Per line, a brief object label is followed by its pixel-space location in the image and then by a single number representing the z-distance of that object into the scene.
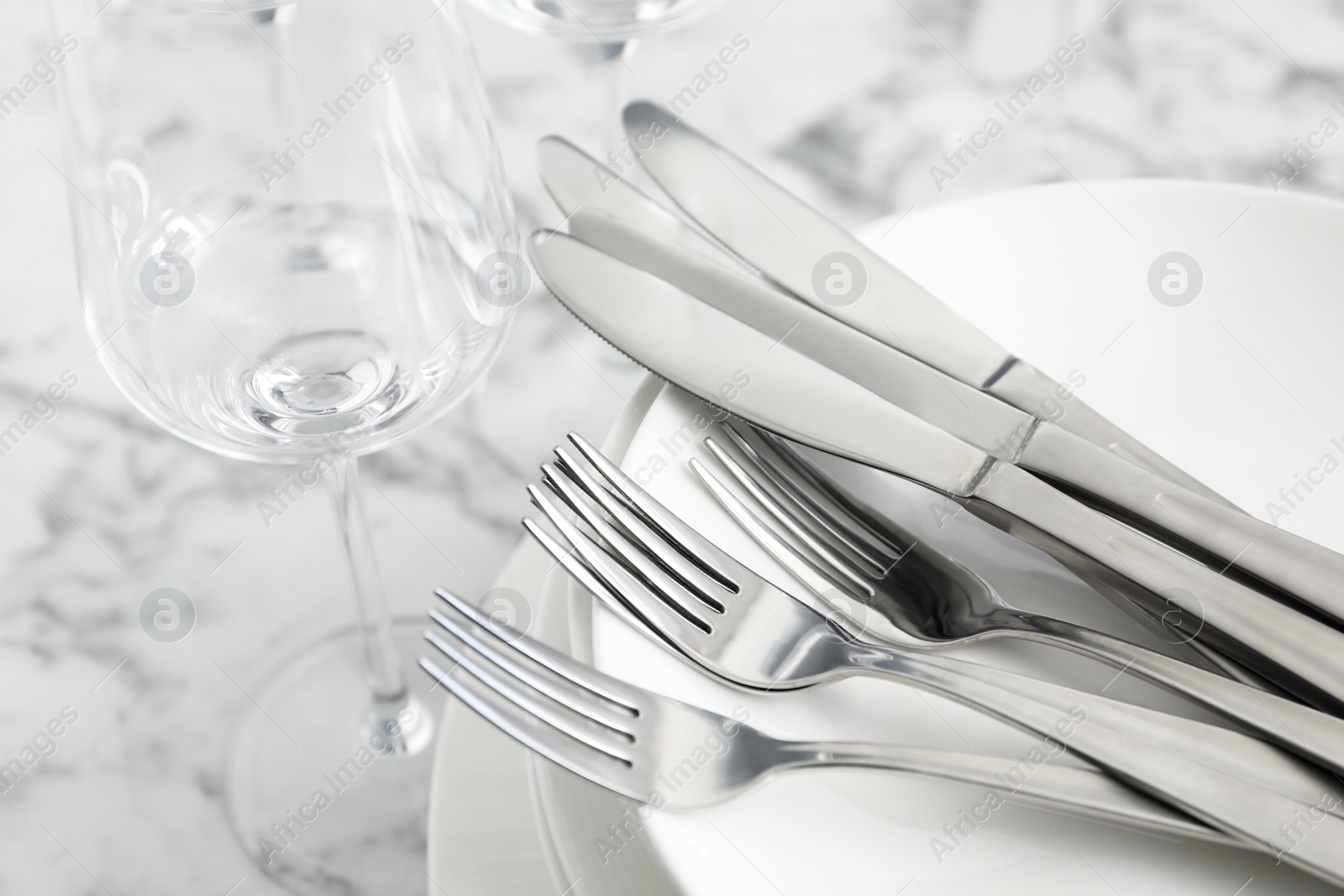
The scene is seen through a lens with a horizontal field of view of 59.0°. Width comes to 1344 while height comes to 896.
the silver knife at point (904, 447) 0.31
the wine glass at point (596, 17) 0.50
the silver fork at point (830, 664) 0.28
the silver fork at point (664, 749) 0.29
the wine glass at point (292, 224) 0.35
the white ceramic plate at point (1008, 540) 0.30
